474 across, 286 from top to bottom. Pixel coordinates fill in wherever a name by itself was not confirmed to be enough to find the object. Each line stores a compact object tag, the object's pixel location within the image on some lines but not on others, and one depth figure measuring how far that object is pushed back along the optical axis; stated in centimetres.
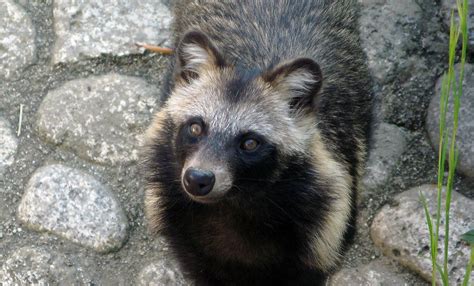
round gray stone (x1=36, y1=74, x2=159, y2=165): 914
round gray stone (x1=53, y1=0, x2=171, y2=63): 973
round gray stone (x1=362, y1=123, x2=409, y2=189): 909
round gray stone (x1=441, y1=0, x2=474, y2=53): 931
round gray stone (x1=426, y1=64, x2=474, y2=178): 884
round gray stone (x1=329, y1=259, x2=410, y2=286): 825
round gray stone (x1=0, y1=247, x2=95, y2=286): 800
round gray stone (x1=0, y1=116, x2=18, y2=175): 887
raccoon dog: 662
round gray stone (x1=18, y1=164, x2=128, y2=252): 842
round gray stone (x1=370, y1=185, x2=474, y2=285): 796
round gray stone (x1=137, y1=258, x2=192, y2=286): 830
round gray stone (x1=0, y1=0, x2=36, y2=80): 953
